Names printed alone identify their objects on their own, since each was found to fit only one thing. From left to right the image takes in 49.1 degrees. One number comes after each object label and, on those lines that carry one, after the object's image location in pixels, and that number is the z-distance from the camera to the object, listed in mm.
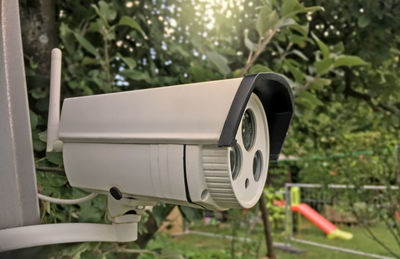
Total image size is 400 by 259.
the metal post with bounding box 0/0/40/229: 460
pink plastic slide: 4816
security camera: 392
